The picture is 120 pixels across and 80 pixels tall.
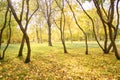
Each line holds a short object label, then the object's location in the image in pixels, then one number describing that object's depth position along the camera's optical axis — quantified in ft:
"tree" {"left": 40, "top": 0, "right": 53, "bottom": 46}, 52.65
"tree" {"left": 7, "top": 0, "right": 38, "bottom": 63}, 20.09
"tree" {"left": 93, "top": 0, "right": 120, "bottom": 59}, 23.05
